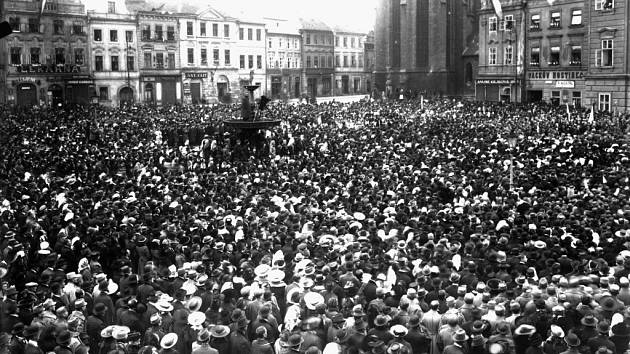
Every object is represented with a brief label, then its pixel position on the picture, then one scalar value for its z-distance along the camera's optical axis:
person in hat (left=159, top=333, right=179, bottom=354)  8.64
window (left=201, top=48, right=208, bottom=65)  75.06
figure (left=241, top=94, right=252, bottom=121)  32.69
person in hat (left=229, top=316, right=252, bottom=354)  9.05
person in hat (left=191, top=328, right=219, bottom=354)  8.59
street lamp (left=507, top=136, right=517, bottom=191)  21.09
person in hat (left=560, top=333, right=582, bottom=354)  8.23
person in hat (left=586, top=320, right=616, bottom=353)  8.59
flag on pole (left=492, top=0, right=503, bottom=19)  50.19
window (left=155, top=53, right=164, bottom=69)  70.88
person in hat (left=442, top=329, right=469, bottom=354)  8.60
